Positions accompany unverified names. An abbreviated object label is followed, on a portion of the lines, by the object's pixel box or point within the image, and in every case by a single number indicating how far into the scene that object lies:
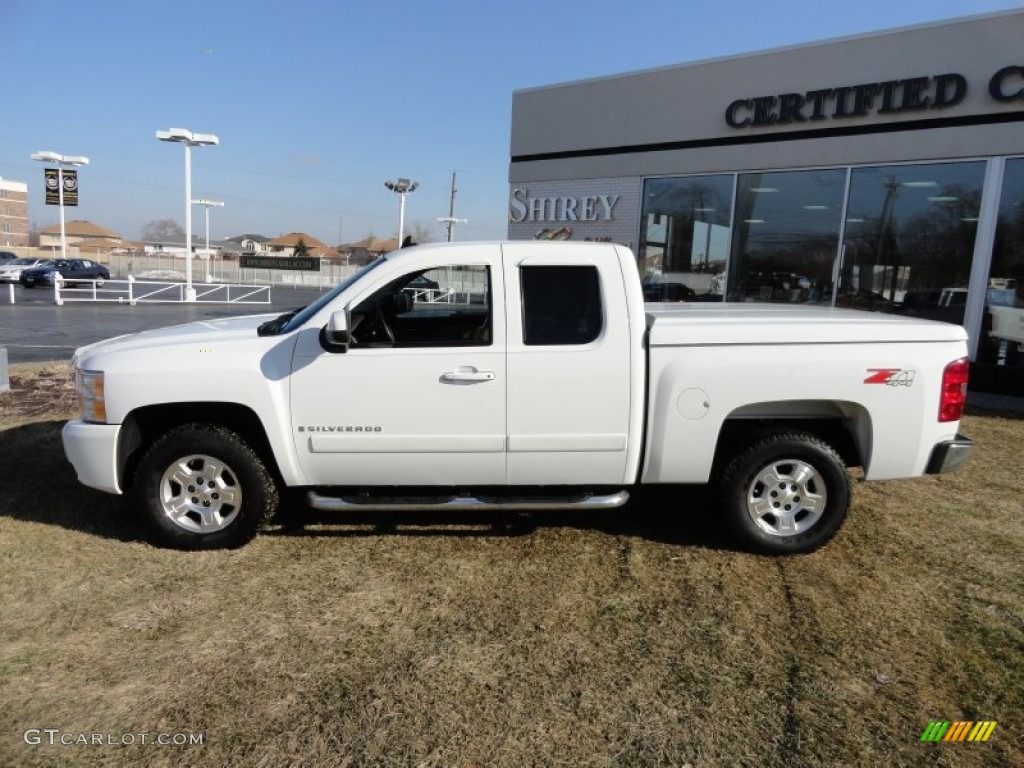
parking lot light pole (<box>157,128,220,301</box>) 25.56
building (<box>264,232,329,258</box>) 116.75
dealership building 9.88
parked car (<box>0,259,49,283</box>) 33.53
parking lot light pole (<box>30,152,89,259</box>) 30.94
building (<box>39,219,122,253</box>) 120.62
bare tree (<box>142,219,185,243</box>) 146.38
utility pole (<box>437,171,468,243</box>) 35.74
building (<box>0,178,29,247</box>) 117.81
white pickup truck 4.08
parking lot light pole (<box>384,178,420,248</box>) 29.35
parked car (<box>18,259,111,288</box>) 31.77
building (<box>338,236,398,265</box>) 96.69
